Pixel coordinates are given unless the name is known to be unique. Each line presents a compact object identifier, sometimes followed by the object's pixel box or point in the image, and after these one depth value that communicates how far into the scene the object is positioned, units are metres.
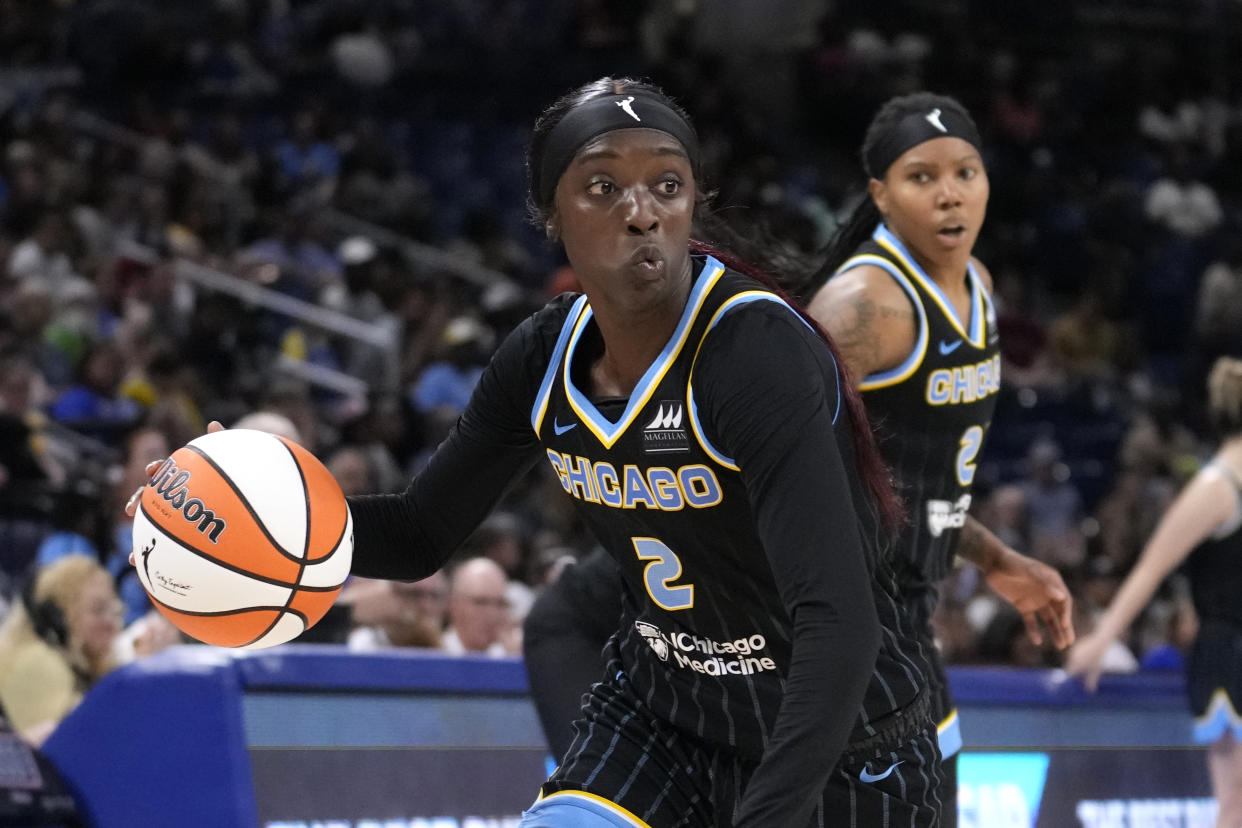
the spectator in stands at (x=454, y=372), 20.03
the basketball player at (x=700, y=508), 4.73
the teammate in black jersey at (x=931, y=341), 7.62
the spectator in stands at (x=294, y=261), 21.69
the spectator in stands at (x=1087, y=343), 26.08
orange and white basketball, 5.67
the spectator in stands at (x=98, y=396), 17.48
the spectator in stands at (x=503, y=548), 14.84
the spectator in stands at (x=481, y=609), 12.05
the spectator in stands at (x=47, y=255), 19.61
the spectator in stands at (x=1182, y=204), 30.05
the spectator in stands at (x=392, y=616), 11.54
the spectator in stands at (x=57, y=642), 10.70
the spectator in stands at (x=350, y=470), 14.62
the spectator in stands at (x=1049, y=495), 21.64
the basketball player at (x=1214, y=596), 11.11
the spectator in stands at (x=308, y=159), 24.73
